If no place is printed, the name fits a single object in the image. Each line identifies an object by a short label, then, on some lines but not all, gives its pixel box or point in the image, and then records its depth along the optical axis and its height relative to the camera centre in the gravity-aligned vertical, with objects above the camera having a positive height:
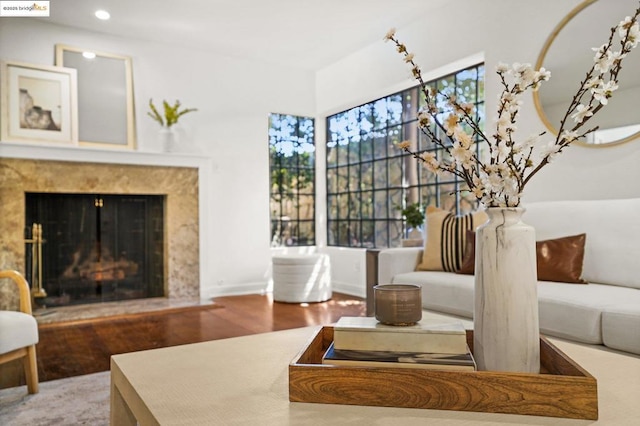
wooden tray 0.87 -0.33
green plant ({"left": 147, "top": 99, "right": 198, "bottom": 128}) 4.75 +1.06
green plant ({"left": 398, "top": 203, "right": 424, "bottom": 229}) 4.08 +0.00
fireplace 4.07 +0.28
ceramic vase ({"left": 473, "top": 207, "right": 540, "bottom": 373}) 0.99 -0.18
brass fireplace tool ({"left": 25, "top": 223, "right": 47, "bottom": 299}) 4.25 -0.37
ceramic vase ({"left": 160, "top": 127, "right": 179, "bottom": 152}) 4.79 +0.82
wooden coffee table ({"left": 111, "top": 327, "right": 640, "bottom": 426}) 0.88 -0.37
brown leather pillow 2.45 -0.23
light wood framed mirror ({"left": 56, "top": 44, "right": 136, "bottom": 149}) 4.48 +1.20
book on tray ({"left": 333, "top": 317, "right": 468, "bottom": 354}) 1.04 -0.27
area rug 1.93 -0.81
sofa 1.91 -0.36
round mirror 2.79 +0.90
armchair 2.10 -0.51
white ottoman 4.73 -0.61
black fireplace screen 4.37 -0.25
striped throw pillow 3.02 -0.16
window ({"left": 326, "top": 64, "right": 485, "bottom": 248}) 4.41 +0.51
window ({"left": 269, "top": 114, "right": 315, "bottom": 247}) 5.72 +0.47
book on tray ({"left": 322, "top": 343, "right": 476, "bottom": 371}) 0.99 -0.30
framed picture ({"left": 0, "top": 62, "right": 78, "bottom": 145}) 4.16 +1.06
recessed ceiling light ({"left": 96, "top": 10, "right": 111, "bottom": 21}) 4.17 +1.82
